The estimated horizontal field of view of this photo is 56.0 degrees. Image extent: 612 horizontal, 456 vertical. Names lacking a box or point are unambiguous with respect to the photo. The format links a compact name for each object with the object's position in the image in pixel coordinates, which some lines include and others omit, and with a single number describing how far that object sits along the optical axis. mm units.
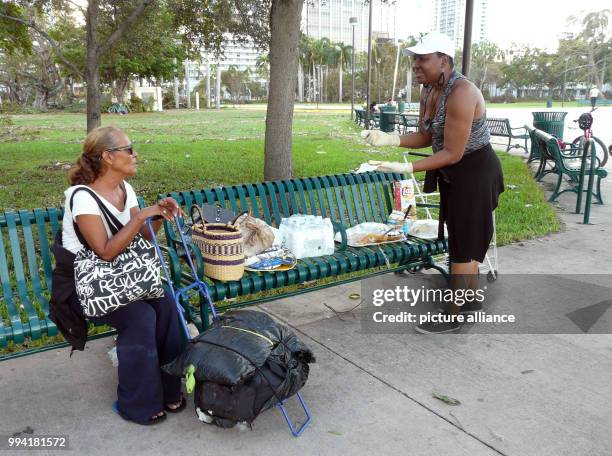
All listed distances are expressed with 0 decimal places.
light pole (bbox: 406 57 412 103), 58584
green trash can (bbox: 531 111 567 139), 12008
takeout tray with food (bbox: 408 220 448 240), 4422
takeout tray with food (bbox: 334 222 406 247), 4207
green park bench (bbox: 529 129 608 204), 7988
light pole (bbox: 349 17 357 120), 27594
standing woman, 3449
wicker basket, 3264
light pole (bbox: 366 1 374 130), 20256
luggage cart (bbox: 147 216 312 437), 2772
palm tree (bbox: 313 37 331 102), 88500
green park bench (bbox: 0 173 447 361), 3107
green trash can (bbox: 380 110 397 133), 18708
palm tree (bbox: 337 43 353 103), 87750
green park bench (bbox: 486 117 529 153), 13875
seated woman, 2682
